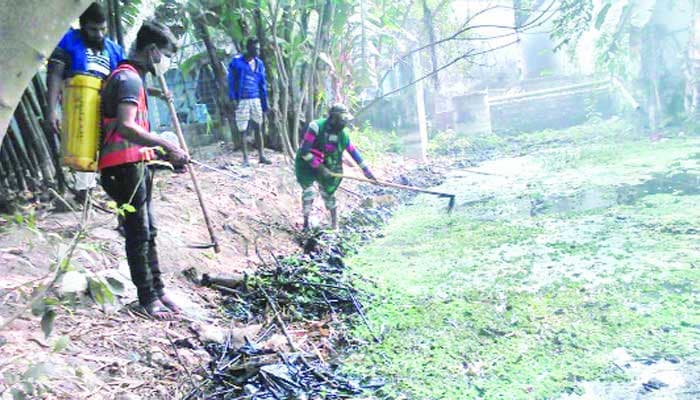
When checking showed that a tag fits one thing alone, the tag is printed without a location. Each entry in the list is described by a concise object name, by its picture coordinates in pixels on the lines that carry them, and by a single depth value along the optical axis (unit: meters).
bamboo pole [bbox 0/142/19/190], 4.27
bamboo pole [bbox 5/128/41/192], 4.30
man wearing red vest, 2.70
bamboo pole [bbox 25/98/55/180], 4.30
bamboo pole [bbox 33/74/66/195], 4.21
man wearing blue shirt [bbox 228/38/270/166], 6.68
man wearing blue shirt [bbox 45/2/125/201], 3.21
